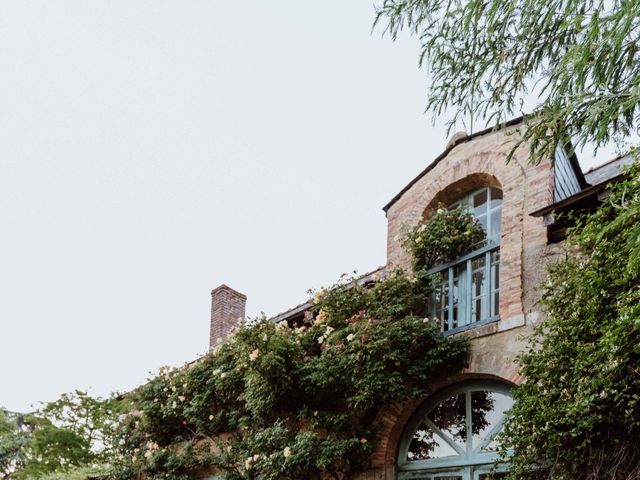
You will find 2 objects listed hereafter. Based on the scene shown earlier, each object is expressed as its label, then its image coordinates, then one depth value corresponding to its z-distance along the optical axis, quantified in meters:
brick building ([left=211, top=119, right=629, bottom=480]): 8.58
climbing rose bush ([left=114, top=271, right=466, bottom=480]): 9.16
